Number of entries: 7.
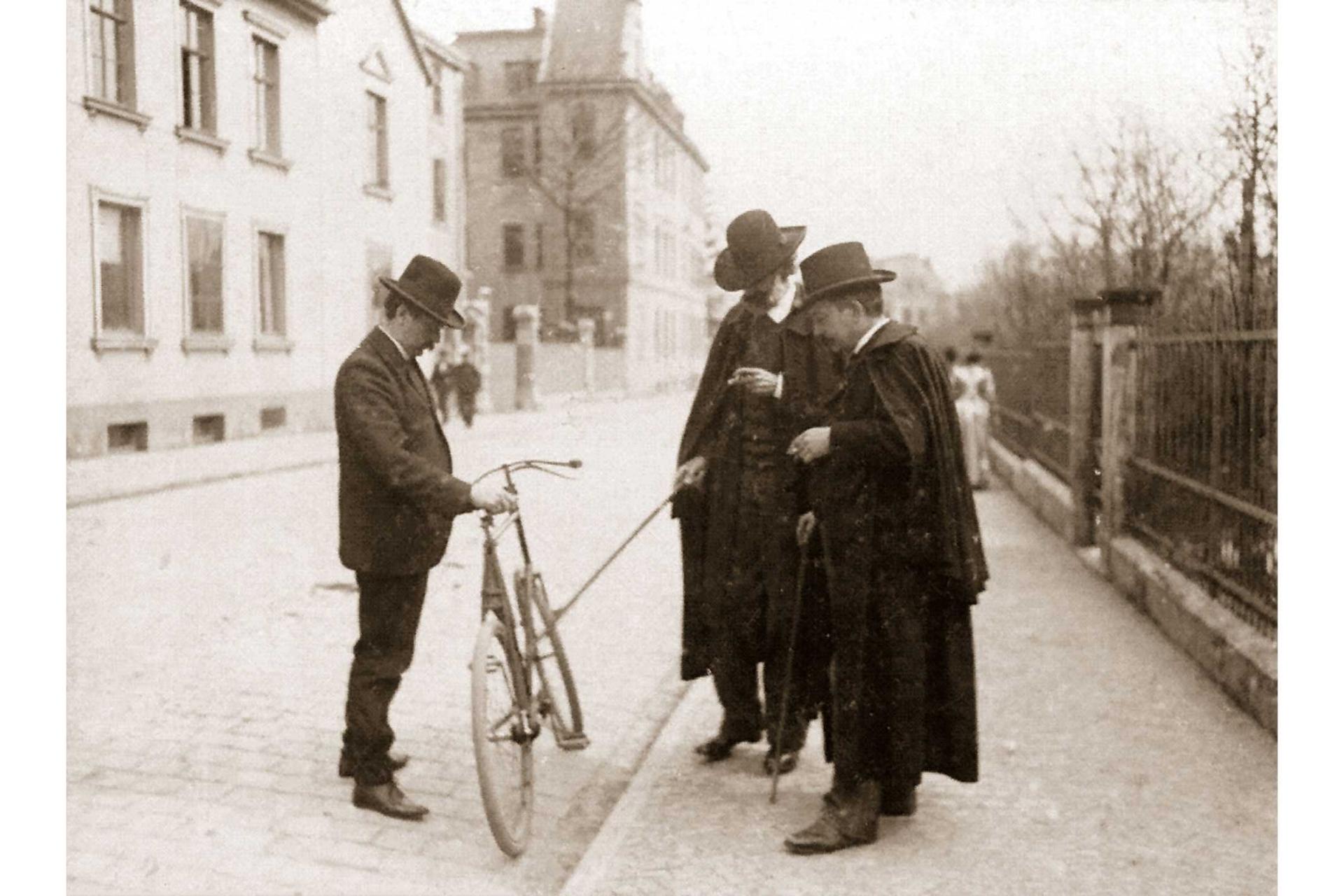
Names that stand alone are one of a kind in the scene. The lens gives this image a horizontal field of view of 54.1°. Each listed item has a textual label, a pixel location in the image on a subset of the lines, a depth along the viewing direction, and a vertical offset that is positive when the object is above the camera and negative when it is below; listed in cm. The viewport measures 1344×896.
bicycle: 400 -97
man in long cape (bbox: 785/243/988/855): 411 -54
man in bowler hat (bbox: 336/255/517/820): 417 -32
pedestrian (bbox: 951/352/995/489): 1434 -24
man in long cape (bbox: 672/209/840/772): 475 -35
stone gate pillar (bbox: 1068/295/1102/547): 1003 -24
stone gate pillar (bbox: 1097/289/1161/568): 877 -1
